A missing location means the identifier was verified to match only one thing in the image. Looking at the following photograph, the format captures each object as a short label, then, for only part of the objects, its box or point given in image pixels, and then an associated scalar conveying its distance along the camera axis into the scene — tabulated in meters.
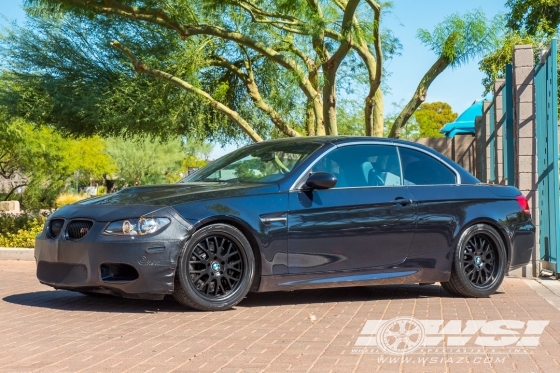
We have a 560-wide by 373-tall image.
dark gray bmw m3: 7.72
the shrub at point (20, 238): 16.62
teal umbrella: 23.06
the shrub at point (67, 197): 47.90
